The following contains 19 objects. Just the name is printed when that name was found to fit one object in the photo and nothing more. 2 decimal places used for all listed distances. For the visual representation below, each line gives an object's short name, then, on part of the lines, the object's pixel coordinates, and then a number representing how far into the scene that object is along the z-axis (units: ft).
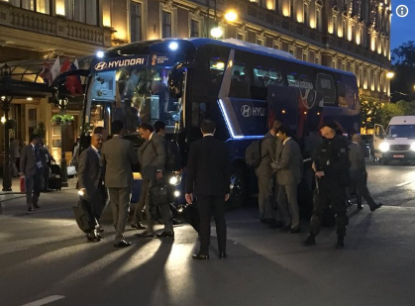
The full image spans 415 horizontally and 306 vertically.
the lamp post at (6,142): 60.18
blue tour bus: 41.50
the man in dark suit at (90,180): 32.14
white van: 102.78
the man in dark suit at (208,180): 27.14
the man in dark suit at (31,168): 46.73
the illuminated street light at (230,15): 88.09
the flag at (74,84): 46.81
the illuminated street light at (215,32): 81.75
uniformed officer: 29.73
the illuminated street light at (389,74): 202.23
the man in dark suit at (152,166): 32.91
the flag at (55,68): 68.49
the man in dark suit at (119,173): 30.60
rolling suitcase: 62.75
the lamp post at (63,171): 66.74
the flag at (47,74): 68.91
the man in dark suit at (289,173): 34.35
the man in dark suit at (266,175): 36.81
